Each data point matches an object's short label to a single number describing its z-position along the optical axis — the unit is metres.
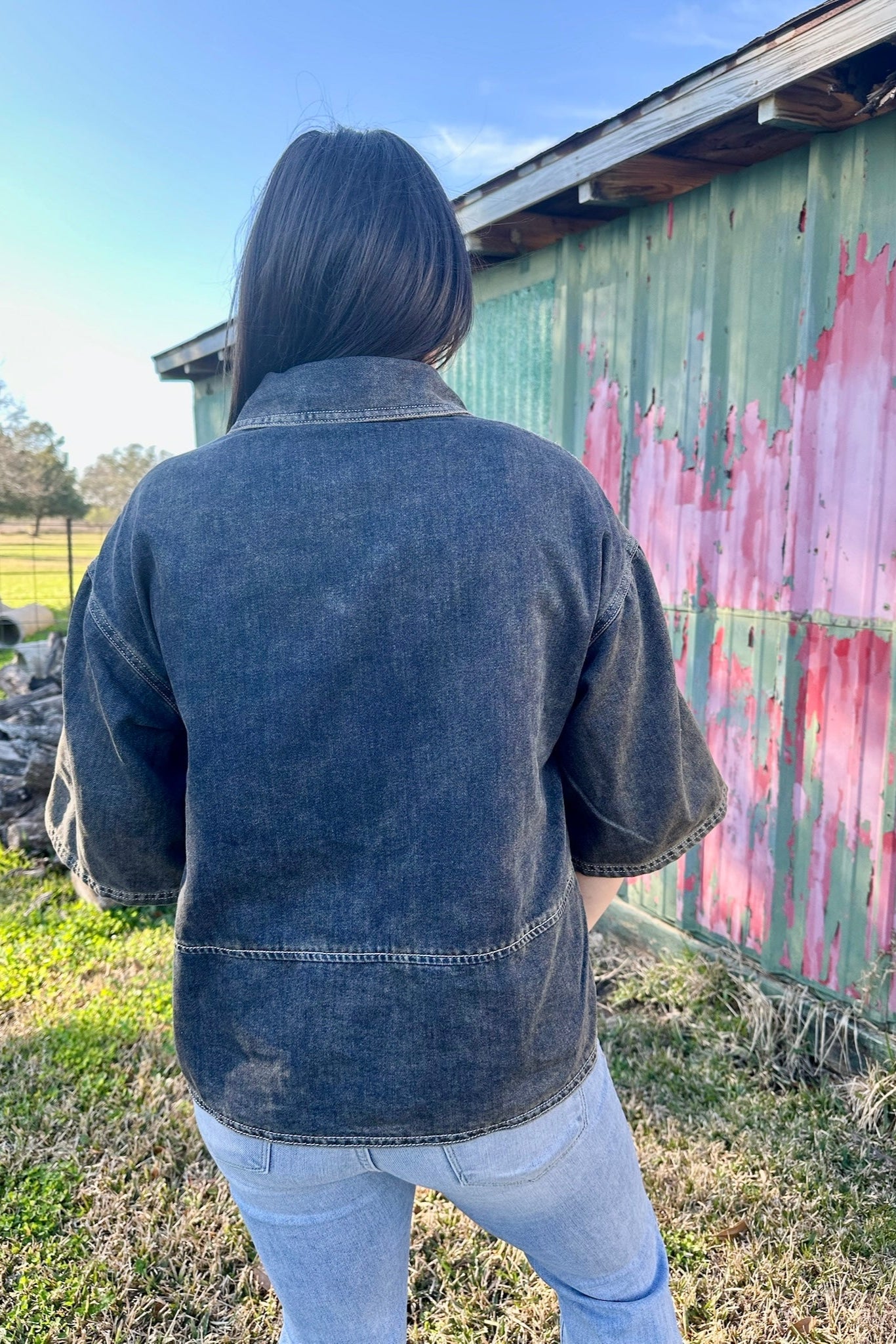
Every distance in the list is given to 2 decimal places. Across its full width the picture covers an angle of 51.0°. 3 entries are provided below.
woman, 1.06
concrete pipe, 13.59
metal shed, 2.90
